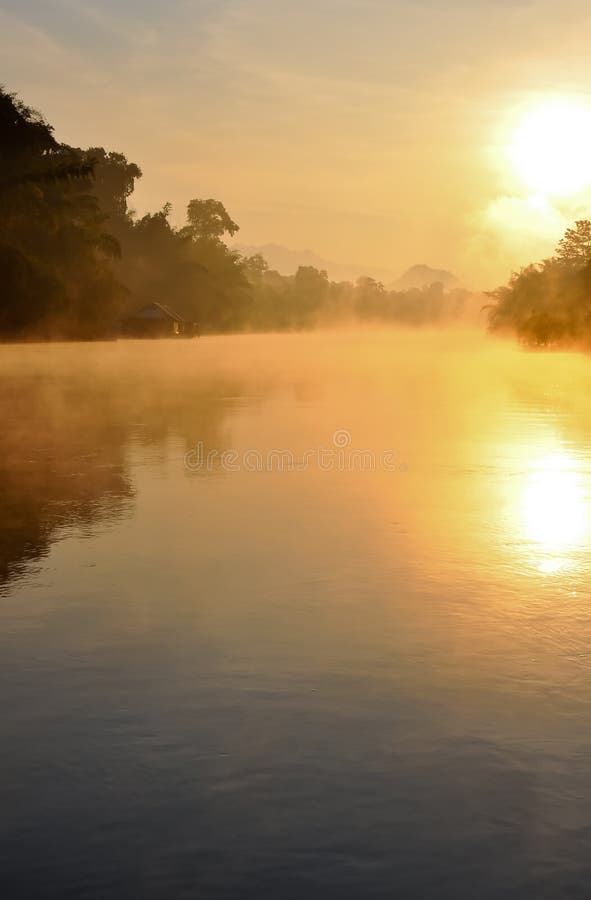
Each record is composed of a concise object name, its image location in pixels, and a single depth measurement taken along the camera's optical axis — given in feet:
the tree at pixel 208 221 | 558.97
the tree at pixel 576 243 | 428.15
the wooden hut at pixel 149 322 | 418.51
